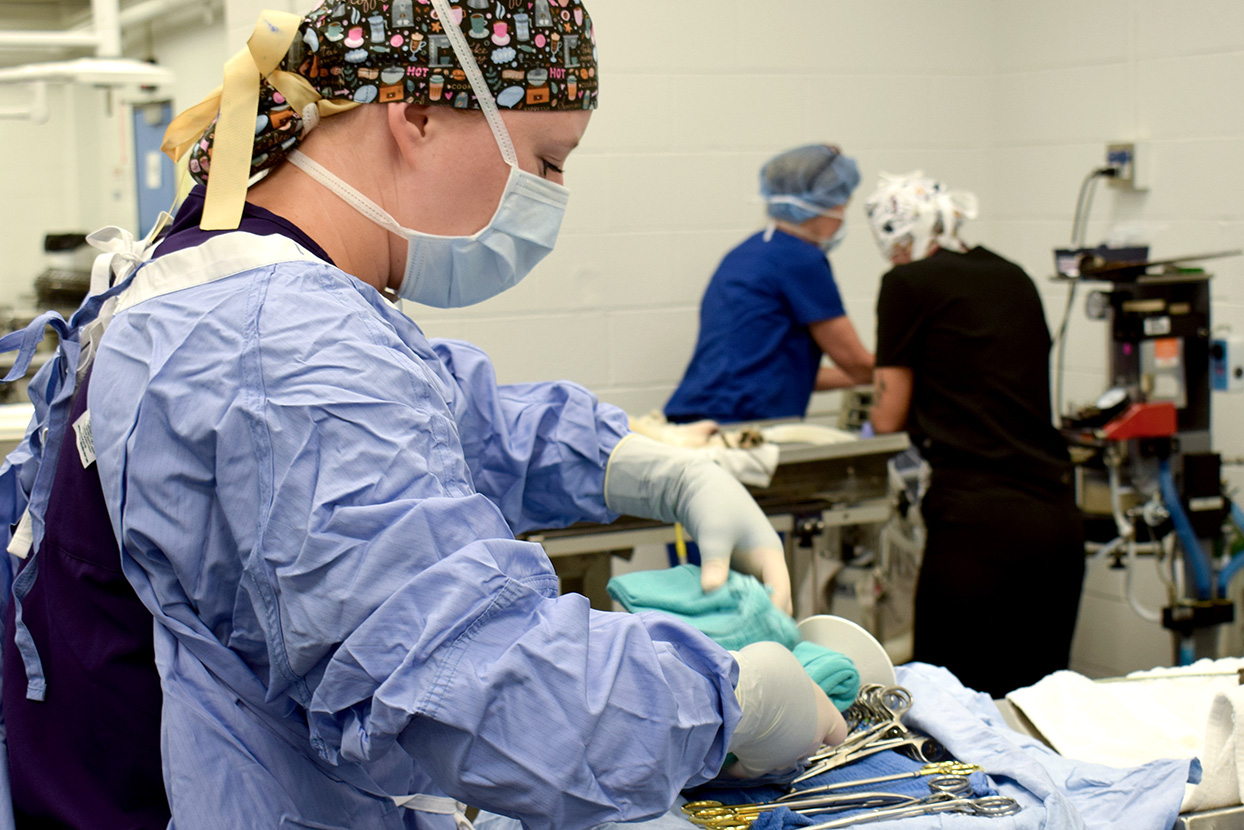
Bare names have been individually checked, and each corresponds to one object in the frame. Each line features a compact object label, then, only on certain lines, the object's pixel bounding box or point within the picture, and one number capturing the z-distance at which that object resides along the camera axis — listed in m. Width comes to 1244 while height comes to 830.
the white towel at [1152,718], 1.16
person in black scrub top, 2.59
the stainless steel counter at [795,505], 2.47
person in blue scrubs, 3.15
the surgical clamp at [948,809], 1.09
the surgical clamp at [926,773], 1.16
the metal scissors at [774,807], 1.11
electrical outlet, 3.38
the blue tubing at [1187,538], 2.78
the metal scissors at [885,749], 1.19
